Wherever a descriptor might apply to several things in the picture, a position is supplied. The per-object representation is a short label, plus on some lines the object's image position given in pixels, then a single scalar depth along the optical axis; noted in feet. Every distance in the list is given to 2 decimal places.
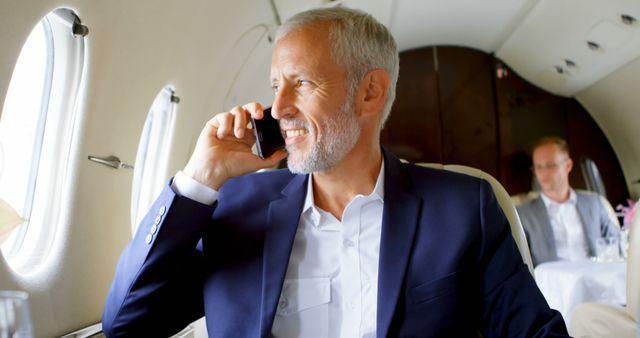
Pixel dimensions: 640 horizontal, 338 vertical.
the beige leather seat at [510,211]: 3.31
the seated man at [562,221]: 7.29
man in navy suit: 3.11
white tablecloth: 5.43
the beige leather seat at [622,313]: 3.41
